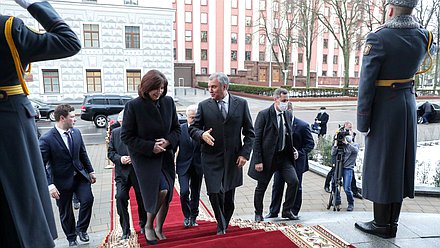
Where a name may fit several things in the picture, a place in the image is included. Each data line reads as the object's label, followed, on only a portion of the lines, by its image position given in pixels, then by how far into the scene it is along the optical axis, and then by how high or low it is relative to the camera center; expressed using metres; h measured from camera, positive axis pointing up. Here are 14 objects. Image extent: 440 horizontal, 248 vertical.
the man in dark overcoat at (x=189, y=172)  4.84 -1.29
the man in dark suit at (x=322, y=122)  11.50 -1.34
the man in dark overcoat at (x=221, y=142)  3.71 -0.67
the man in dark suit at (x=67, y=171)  4.17 -1.11
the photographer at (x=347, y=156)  5.95 -1.35
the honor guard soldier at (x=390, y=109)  3.05 -0.24
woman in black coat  3.34 -0.56
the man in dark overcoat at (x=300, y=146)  5.13 -1.00
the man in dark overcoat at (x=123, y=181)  3.93 -1.22
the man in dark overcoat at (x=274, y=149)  4.74 -0.95
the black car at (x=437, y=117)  17.73 -1.84
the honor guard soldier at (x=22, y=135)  2.10 -0.34
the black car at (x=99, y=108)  18.02 -1.41
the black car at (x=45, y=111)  19.25 -1.68
